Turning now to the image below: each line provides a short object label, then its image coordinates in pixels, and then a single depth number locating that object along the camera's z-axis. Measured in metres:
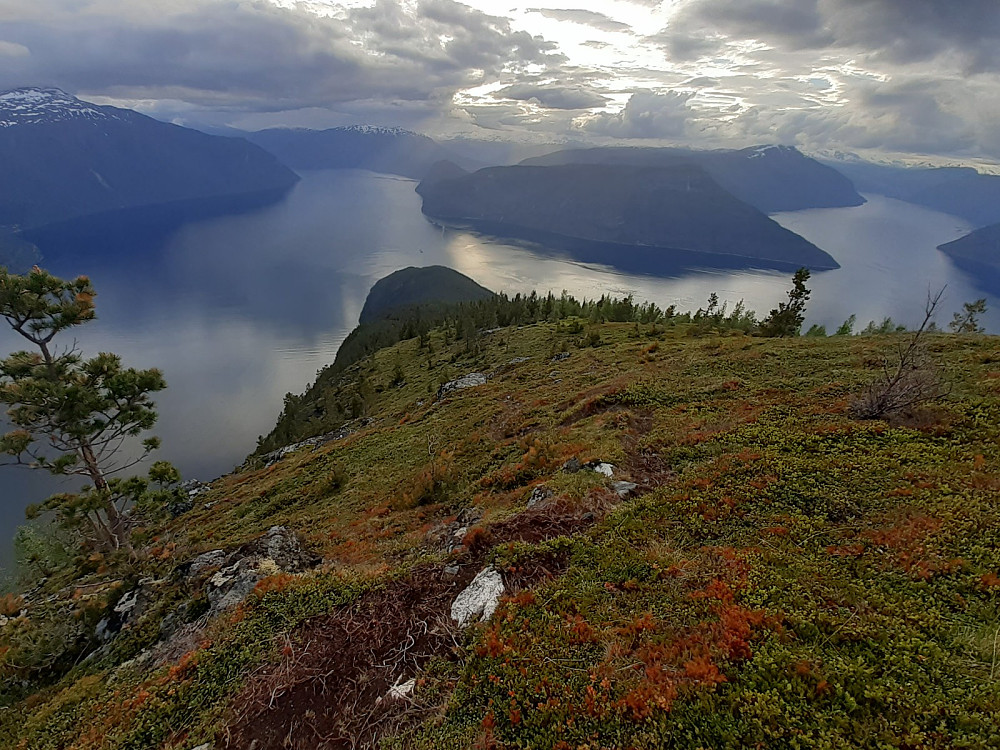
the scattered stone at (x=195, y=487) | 51.51
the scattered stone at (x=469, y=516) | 17.12
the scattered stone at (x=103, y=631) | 15.71
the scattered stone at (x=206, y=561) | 18.25
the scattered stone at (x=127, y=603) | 16.11
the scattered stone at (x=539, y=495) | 16.33
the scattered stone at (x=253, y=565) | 14.27
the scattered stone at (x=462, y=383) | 51.67
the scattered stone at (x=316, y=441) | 55.47
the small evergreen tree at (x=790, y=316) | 63.16
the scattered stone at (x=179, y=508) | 44.22
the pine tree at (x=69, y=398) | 22.05
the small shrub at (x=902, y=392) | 17.14
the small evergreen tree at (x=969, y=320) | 74.06
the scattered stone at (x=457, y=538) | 14.64
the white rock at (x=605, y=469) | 17.36
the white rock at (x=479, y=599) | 10.88
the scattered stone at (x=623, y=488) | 15.62
